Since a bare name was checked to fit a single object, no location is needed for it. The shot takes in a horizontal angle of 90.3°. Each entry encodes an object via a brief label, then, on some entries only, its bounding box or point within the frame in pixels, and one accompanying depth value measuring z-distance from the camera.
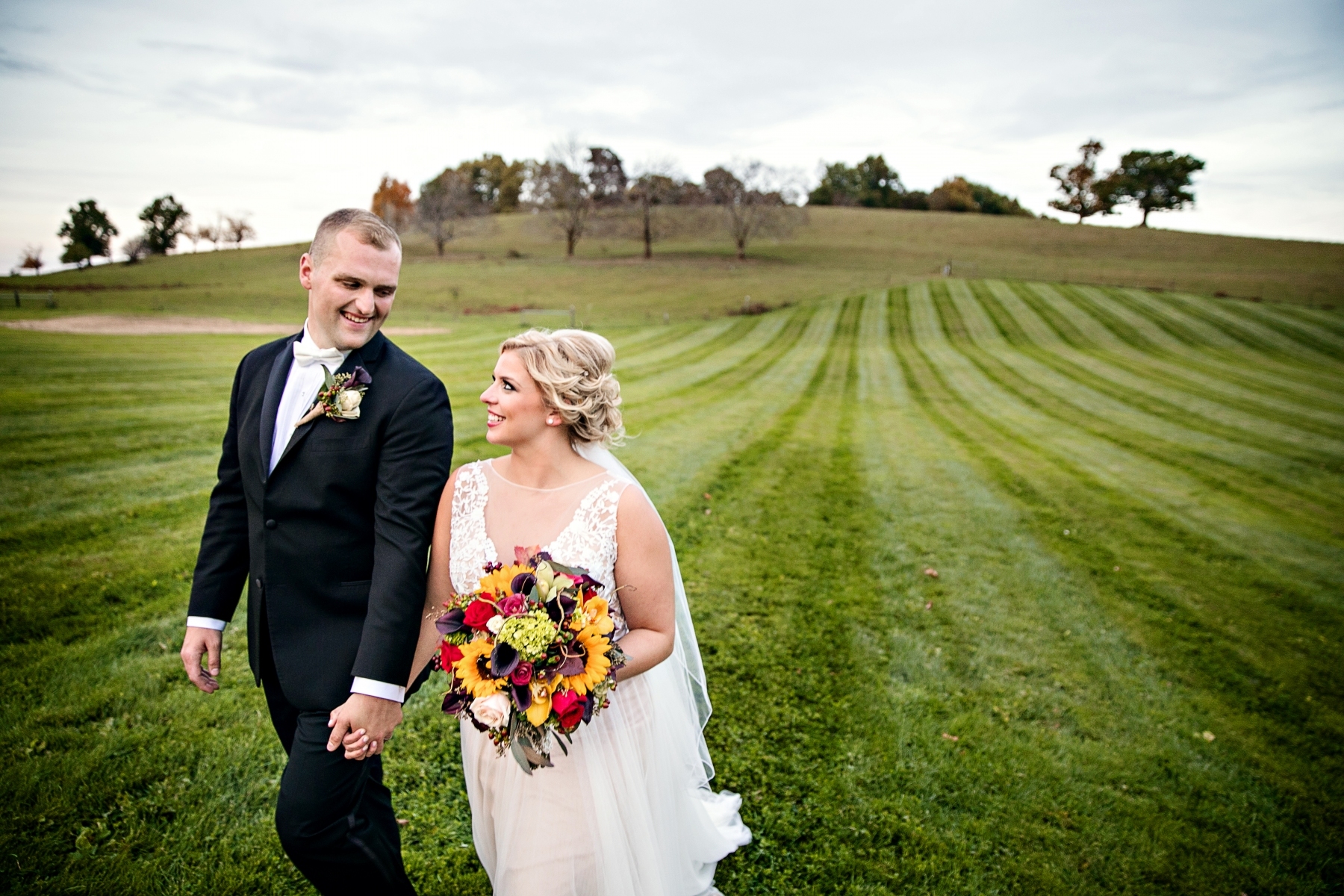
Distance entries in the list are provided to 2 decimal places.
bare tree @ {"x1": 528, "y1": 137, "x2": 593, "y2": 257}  58.81
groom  2.44
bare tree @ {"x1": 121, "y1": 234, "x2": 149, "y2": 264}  61.38
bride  2.61
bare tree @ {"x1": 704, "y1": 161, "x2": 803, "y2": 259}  55.44
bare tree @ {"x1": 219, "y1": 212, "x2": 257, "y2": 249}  71.19
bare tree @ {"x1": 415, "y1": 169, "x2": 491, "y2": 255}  63.97
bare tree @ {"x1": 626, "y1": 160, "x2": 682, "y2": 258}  59.81
